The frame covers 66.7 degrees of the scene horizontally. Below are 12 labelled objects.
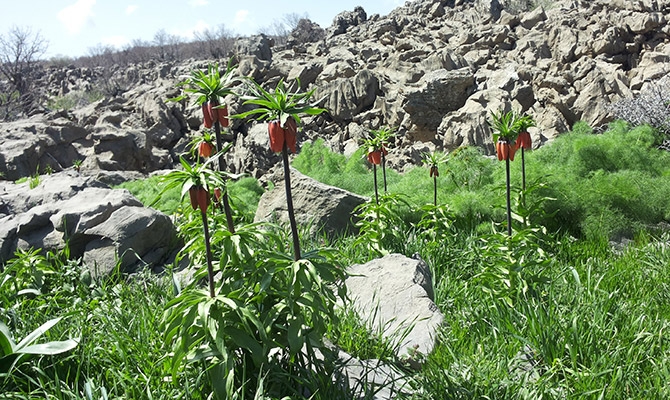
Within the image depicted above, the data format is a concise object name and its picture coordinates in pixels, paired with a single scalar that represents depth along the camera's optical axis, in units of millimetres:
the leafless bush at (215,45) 41000
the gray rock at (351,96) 17484
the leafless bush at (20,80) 25494
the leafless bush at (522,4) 27119
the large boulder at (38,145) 15312
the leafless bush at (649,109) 8375
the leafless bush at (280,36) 40925
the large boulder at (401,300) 3410
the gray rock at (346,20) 32188
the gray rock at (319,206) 5973
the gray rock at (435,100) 15461
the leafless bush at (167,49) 48856
